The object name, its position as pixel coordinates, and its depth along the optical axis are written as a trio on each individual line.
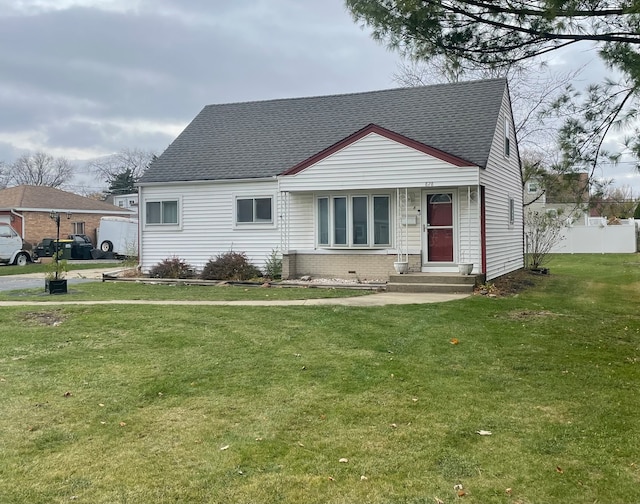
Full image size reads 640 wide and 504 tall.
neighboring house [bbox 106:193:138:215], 45.85
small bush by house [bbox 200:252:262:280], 16.56
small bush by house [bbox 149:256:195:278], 17.31
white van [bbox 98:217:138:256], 31.62
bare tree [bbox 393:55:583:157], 9.30
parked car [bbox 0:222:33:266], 25.70
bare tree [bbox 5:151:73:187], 66.06
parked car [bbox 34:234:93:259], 28.30
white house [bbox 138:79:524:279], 14.73
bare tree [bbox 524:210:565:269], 20.53
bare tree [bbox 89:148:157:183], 72.19
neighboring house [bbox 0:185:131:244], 32.65
